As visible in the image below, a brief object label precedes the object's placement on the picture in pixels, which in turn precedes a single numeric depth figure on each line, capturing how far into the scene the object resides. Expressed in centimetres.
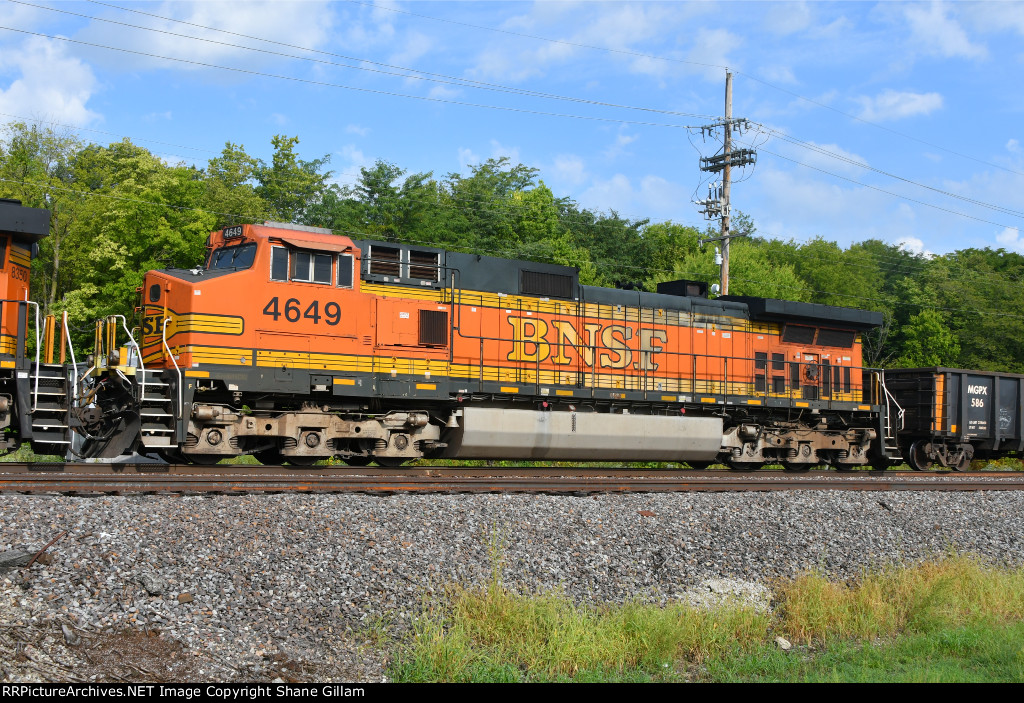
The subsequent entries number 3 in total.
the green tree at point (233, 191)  3391
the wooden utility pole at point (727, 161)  2756
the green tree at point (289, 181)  4462
